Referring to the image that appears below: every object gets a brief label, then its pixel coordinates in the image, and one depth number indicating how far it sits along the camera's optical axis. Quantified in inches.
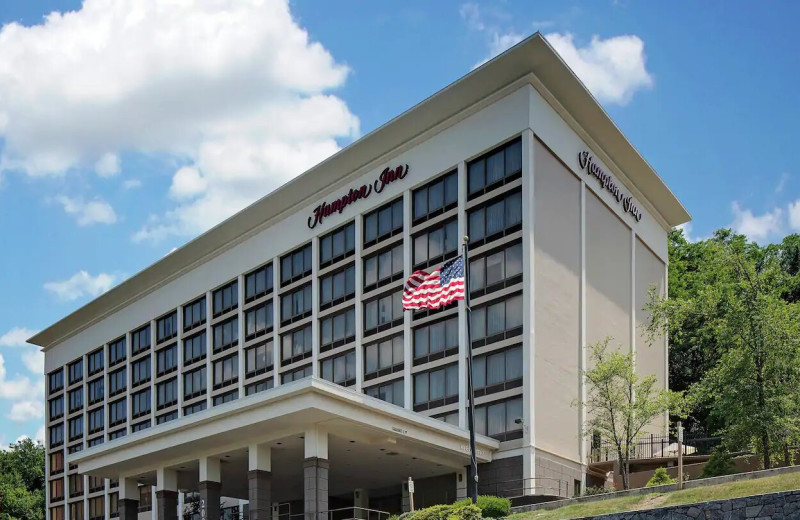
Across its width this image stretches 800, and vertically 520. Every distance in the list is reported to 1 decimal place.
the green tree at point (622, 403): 2110.0
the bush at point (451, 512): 1520.7
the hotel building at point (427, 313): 2030.0
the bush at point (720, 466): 1878.7
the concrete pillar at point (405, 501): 2297.0
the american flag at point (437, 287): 1638.8
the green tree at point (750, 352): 1831.9
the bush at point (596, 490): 1970.7
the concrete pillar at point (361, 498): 2517.2
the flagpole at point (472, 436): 1560.0
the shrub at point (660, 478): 1783.7
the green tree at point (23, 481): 4436.5
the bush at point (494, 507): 1664.6
